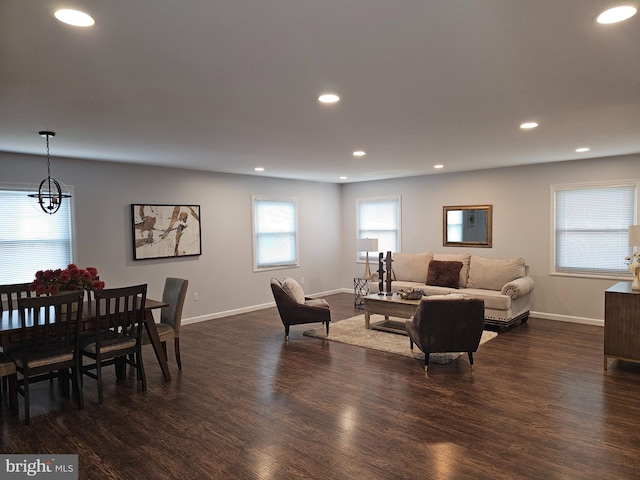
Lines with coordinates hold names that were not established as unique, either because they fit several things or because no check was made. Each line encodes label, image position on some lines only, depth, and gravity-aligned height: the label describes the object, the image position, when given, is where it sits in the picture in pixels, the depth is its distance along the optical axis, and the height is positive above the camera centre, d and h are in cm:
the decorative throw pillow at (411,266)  732 -64
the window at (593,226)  591 +2
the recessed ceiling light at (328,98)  290 +92
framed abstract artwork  608 +2
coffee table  553 -105
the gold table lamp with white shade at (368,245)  703 -25
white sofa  589 -80
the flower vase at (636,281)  422 -54
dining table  330 -78
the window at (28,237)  498 -4
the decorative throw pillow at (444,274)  677 -72
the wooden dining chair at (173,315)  438 -89
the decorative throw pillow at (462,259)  682 -50
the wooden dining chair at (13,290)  396 -55
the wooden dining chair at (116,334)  362 -91
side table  788 -119
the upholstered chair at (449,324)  418 -94
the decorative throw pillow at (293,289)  550 -76
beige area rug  484 -141
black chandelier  398 +51
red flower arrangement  375 -44
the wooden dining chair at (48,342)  323 -89
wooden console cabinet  408 -95
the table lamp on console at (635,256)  425 -30
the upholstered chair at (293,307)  541 -99
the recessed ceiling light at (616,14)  178 +91
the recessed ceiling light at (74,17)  176 +91
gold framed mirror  719 +6
